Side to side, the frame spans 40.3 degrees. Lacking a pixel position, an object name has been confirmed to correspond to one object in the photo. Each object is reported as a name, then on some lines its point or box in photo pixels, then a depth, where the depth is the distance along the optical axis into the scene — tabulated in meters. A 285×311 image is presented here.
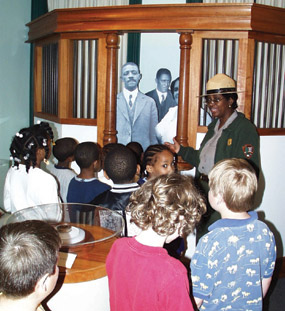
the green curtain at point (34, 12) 4.01
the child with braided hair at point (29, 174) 2.02
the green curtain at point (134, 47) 3.07
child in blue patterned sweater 1.40
